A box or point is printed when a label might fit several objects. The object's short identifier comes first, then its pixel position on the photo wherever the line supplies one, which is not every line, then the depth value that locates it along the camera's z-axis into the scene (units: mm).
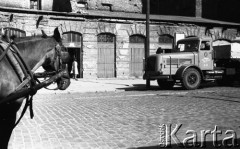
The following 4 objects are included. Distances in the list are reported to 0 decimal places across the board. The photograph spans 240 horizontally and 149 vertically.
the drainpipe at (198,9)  30453
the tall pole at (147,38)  16144
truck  15250
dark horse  3635
